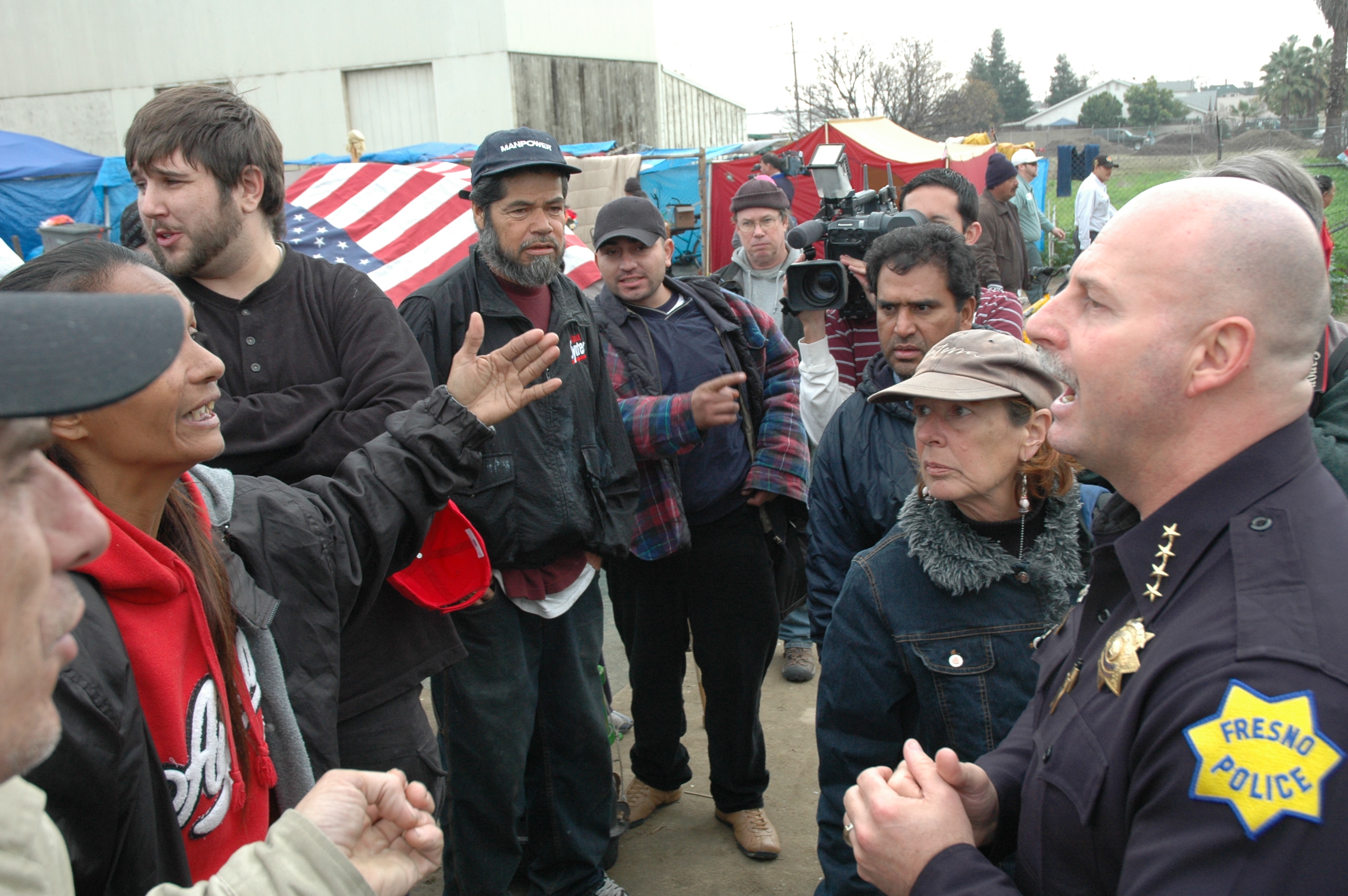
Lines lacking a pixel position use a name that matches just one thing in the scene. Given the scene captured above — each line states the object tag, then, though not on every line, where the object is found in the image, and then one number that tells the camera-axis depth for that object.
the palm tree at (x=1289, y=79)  44.22
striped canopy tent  12.71
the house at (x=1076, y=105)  67.56
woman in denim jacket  1.89
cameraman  3.31
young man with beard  2.19
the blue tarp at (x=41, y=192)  11.66
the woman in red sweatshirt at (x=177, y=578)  1.42
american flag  6.48
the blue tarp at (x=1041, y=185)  19.59
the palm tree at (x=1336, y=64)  24.50
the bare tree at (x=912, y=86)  38.25
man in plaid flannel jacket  3.35
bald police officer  1.00
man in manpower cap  2.74
